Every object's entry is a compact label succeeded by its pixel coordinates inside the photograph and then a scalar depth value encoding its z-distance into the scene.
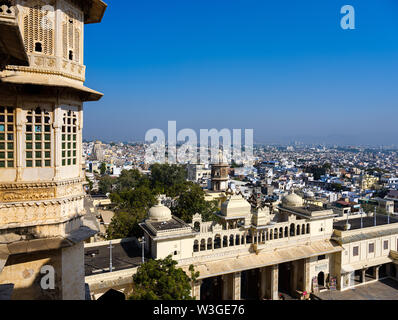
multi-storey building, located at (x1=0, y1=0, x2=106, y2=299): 8.38
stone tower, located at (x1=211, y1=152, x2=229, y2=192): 47.34
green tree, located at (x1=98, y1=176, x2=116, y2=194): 56.34
